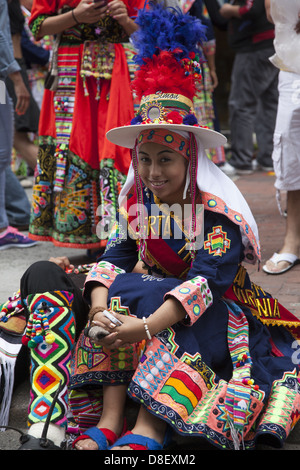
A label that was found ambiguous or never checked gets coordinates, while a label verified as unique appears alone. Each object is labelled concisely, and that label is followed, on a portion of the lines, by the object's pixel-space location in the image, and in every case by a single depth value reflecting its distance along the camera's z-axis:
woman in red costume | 3.99
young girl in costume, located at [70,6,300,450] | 2.28
